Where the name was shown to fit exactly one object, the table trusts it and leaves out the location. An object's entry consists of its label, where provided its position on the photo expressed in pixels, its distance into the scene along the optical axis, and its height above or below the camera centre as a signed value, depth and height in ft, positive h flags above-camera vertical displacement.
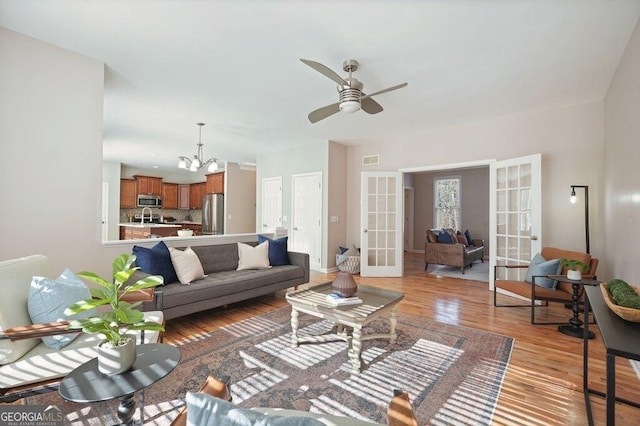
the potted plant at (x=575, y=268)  9.62 -1.75
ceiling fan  9.13 +3.87
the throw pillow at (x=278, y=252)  13.92 -1.77
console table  3.50 -1.61
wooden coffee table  7.38 -2.53
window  29.25 +1.48
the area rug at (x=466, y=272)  18.74 -3.83
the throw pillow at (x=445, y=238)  20.98 -1.55
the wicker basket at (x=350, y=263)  19.10 -3.13
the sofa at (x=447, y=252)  19.85 -2.50
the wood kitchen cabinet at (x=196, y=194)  31.40 +2.13
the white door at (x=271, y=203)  22.86 +0.92
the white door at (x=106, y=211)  26.03 +0.16
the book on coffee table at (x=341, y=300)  8.25 -2.41
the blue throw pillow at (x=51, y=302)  5.63 -1.75
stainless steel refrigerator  27.25 -0.01
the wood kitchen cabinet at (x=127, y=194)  28.76 +1.89
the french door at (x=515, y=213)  13.41 +0.21
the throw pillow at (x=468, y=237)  23.98 -1.65
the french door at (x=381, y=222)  18.93 -0.41
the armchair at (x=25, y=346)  4.75 -2.57
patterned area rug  5.90 -3.86
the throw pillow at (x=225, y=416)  1.92 -1.35
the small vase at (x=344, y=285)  8.52 -2.04
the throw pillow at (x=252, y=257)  13.00 -1.91
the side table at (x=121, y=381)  3.64 -2.22
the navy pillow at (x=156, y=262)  9.95 -1.67
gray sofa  9.47 -2.59
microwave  29.04 +1.25
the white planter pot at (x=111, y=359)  3.99 -1.99
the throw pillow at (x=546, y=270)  11.05 -2.00
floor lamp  12.36 +0.73
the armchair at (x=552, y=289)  10.66 -2.71
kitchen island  21.75 -1.34
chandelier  16.88 +2.96
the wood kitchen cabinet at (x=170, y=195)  31.22 +1.94
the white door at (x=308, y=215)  20.18 -0.01
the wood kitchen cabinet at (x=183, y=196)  32.55 +1.94
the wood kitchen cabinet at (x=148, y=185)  29.27 +2.85
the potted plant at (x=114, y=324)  3.92 -1.50
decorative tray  4.44 -1.45
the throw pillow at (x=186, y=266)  10.40 -1.87
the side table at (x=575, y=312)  9.44 -3.16
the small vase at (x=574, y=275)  9.60 -1.88
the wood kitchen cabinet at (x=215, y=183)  28.08 +3.00
